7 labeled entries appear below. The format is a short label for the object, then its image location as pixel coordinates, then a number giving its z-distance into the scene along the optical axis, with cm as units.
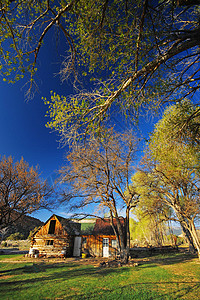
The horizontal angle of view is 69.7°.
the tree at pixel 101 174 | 1567
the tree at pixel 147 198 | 1603
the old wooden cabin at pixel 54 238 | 2133
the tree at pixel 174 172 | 957
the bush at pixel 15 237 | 3652
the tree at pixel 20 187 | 1414
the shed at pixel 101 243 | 2147
